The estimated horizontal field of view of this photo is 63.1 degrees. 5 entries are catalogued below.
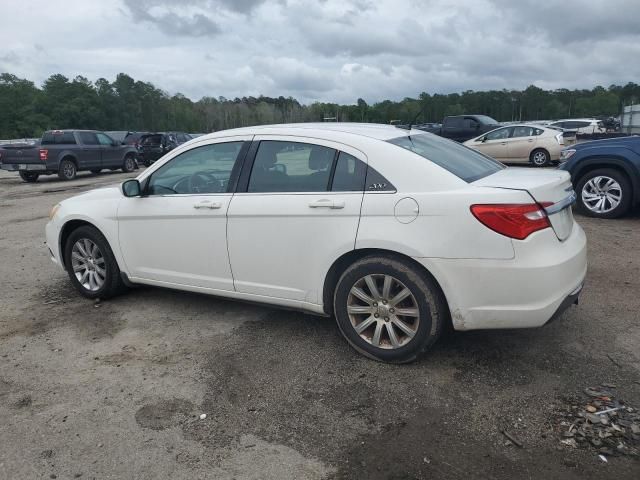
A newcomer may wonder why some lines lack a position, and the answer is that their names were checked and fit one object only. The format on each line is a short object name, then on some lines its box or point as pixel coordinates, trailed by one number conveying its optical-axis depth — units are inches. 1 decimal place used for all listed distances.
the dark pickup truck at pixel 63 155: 691.4
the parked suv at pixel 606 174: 307.6
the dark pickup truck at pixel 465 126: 845.2
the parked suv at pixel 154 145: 926.4
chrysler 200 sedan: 125.9
